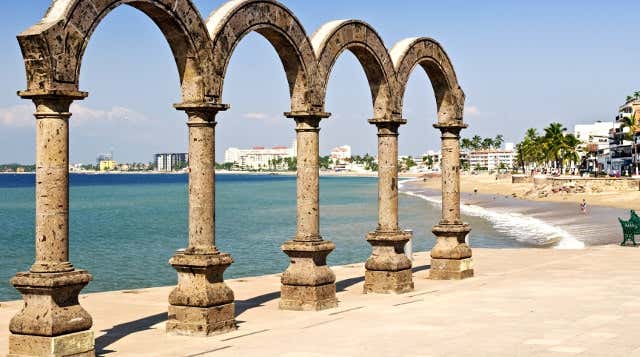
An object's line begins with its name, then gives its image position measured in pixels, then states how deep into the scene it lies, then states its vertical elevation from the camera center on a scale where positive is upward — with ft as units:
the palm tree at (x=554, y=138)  428.97 +16.92
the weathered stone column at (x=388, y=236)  52.01 -4.07
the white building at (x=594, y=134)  520.83 +25.79
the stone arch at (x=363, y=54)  47.88 +7.08
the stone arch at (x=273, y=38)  39.81 +6.80
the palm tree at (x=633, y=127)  347.97 +18.78
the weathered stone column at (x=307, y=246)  45.42 -4.08
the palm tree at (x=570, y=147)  428.27 +12.23
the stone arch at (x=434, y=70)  55.47 +7.09
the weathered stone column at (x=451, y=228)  59.52 -4.07
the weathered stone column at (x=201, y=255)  38.29 -3.91
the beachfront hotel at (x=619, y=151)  397.60 +10.06
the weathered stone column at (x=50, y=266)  31.01 -3.55
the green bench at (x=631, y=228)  84.69 -5.78
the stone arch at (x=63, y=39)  30.98 +4.93
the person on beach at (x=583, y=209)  184.49 -8.50
